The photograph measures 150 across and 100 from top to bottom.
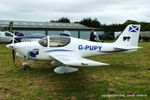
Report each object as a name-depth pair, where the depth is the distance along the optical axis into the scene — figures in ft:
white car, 73.56
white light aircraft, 20.95
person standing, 41.83
